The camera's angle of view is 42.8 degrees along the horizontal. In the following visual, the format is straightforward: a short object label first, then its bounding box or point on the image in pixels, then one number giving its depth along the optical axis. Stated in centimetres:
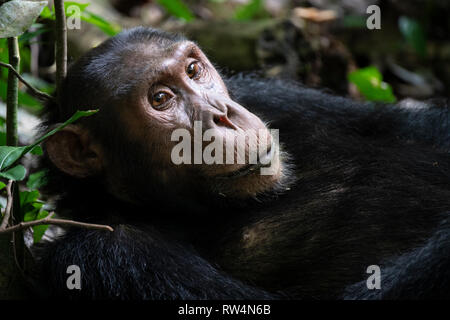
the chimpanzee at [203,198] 311
